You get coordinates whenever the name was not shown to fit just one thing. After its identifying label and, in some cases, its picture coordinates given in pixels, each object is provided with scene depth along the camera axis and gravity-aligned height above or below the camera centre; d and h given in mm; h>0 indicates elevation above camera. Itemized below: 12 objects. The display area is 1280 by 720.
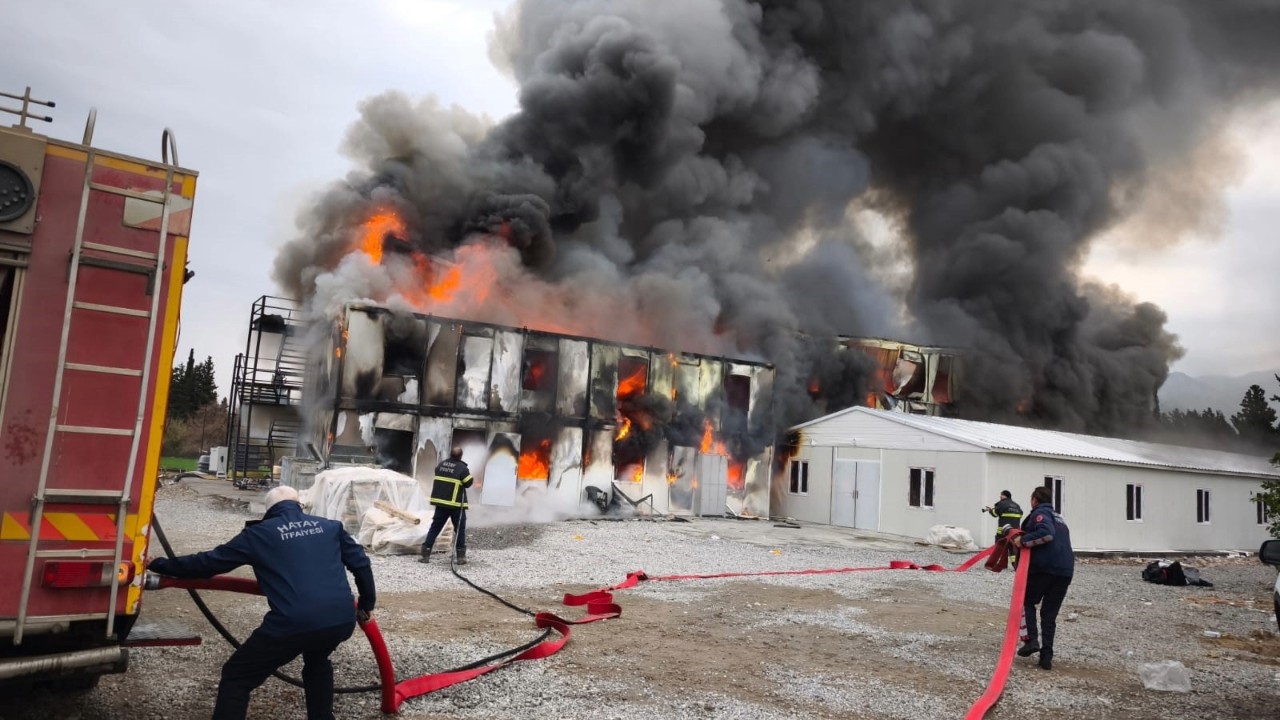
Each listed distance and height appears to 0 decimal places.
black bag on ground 13102 -1239
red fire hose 4199 -1351
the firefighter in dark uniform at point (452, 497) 10617 -609
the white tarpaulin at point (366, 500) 11961 -902
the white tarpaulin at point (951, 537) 17656 -1172
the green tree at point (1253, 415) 50031 +5812
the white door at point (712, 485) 23234 -504
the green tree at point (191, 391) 51125 +2887
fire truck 3309 +145
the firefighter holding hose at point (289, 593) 3660 -689
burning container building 19703 +1130
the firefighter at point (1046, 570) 6453 -636
